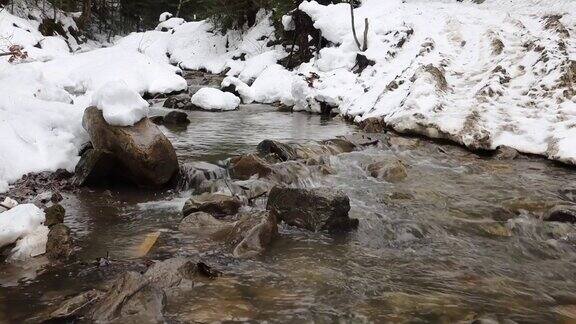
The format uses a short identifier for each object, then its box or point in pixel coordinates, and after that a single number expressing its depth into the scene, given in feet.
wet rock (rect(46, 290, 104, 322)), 10.60
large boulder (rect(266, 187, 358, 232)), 16.89
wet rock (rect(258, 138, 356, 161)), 27.40
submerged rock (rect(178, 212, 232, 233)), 16.48
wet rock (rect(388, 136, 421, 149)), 31.50
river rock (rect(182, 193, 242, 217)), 17.94
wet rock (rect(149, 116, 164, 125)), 39.40
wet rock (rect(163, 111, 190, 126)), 39.06
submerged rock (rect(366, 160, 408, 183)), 24.14
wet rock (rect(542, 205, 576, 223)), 17.65
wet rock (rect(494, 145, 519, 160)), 28.18
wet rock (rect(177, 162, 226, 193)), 21.54
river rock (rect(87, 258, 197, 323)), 10.61
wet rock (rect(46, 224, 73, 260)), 13.99
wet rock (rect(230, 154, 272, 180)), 22.94
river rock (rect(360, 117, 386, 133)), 37.00
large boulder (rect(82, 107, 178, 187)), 20.22
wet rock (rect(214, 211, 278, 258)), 14.79
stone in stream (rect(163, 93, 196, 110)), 49.42
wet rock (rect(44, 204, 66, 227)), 15.87
